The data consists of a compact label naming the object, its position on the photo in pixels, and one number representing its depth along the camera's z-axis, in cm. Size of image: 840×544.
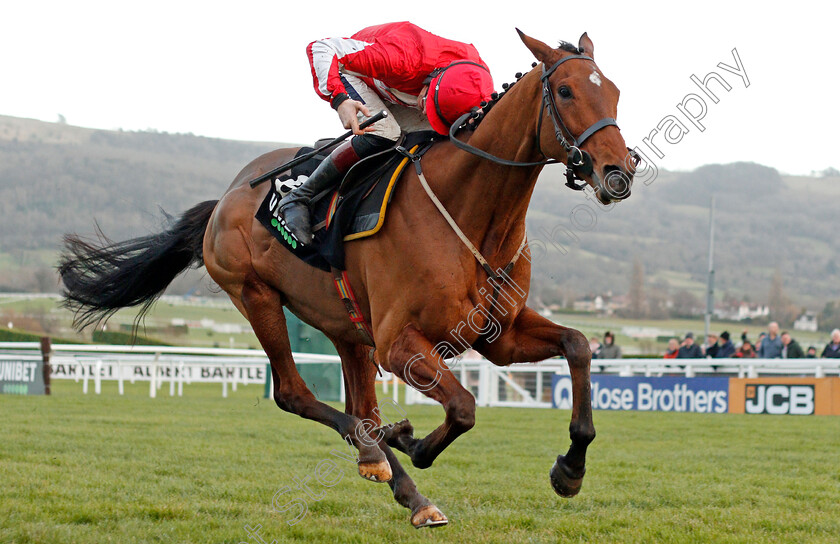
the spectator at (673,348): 1666
